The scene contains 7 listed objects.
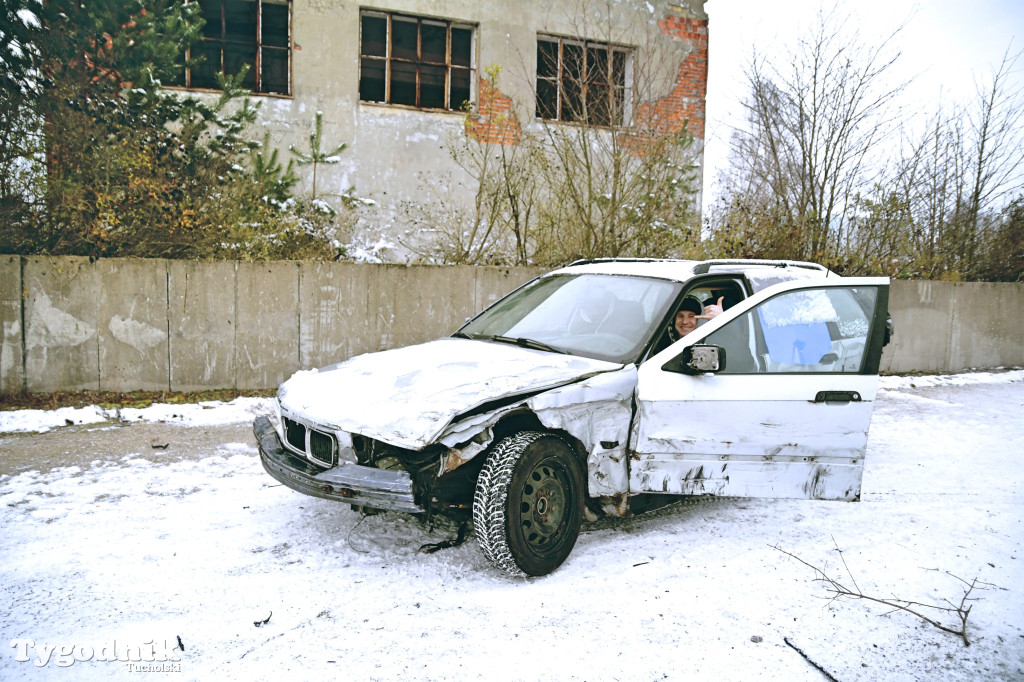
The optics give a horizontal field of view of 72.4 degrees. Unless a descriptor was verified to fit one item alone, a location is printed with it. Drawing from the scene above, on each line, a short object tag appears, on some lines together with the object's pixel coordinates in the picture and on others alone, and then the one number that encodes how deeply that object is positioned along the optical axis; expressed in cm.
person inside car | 476
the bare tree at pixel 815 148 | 1214
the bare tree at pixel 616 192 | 989
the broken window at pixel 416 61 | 1366
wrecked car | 351
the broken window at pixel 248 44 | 1287
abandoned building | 1300
